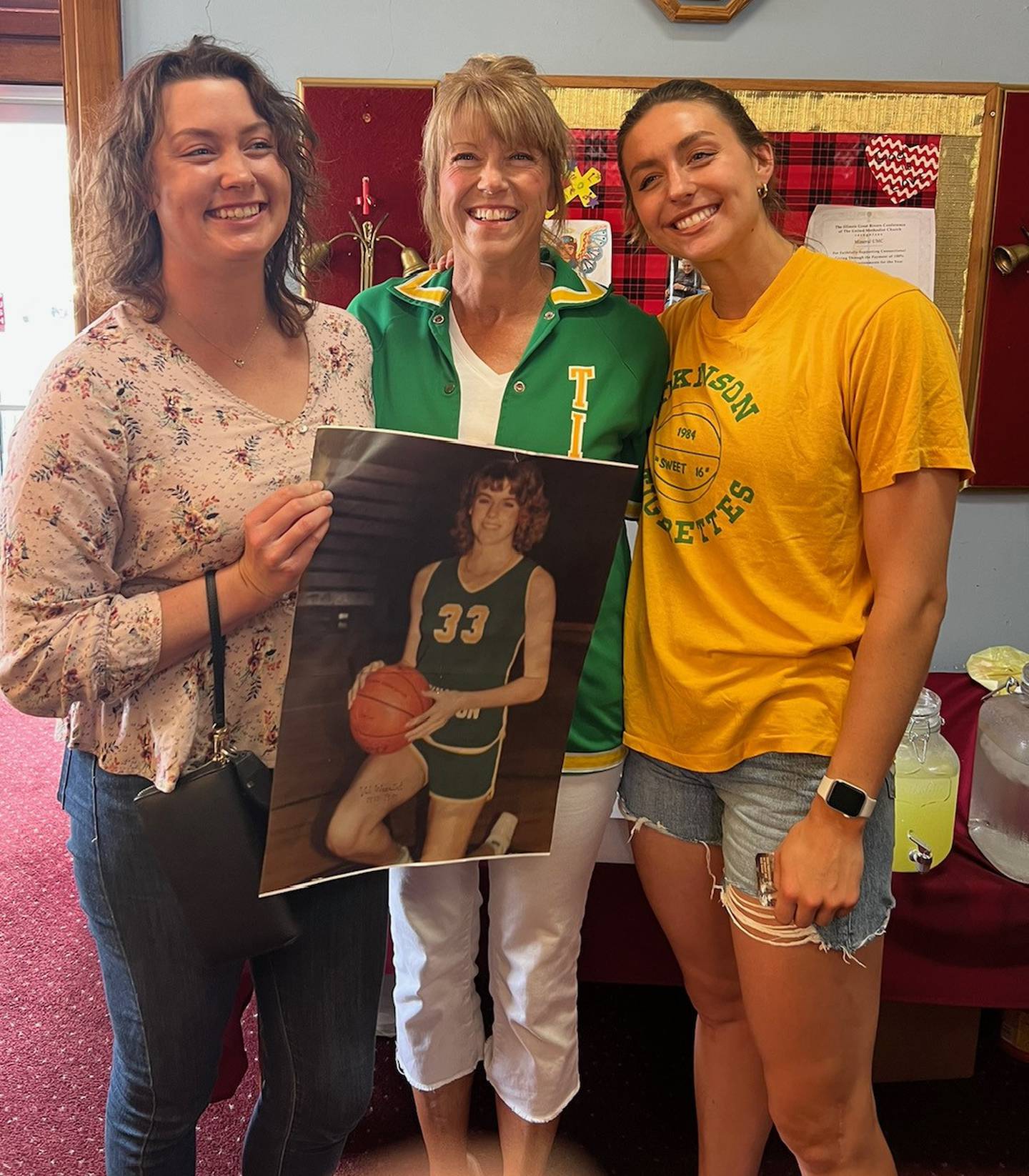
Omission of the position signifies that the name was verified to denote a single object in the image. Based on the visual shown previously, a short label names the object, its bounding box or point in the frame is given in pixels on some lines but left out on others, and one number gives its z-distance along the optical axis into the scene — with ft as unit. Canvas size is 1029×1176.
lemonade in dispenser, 4.74
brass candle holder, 7.37
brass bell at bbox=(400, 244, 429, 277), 7.34
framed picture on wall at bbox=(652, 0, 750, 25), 7.02
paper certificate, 7.30
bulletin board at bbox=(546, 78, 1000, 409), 7.16
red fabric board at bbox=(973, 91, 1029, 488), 7.24
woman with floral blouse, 2.85
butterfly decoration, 7.40
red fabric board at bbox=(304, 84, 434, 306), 7.18
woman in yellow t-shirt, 3.17
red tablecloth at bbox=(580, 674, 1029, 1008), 4.69
